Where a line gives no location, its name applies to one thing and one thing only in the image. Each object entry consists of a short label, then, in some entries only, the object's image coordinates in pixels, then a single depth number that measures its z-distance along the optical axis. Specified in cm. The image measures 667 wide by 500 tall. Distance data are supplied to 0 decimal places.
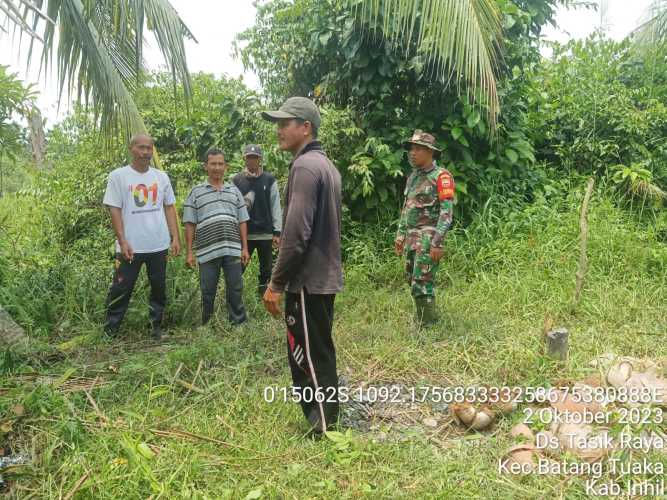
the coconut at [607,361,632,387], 308
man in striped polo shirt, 438
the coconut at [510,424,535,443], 274
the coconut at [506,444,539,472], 246
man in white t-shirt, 400
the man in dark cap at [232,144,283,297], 488
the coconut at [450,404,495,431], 291
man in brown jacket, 261
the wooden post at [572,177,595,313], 450
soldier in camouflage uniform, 409
